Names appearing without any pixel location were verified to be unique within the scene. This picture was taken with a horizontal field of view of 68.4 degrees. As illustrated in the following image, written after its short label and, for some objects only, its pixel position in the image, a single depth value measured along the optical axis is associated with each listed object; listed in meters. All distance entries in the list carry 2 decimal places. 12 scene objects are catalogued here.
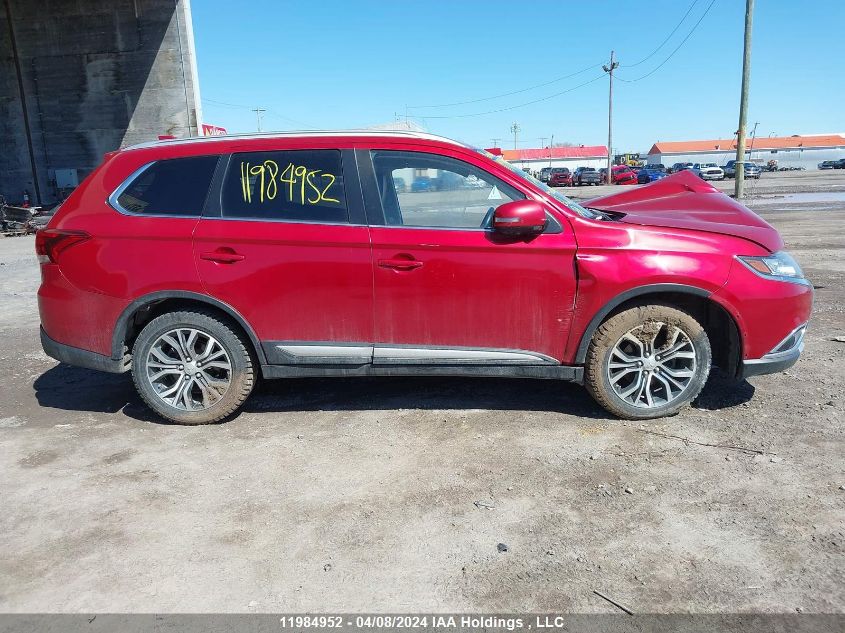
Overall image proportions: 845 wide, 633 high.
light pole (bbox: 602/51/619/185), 55.65
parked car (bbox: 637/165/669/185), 53.56
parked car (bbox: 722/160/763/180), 48.38
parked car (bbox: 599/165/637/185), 55.22
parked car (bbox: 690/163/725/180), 53.81
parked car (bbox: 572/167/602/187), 52.41
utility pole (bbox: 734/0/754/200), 16.22
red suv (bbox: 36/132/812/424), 3.88
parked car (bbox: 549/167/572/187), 54.12
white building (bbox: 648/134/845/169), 99.69
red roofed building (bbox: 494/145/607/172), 108.36
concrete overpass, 24.50
